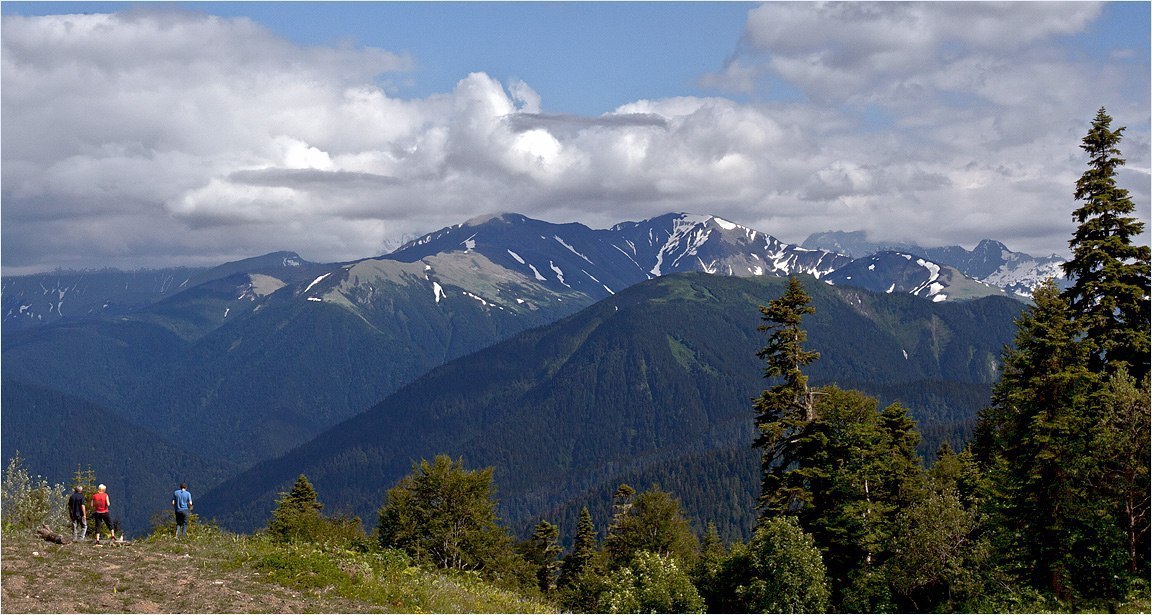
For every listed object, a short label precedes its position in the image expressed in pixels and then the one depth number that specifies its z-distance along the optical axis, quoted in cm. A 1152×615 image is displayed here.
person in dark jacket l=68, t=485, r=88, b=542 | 3105
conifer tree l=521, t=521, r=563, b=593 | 9038
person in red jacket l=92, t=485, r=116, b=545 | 3203
